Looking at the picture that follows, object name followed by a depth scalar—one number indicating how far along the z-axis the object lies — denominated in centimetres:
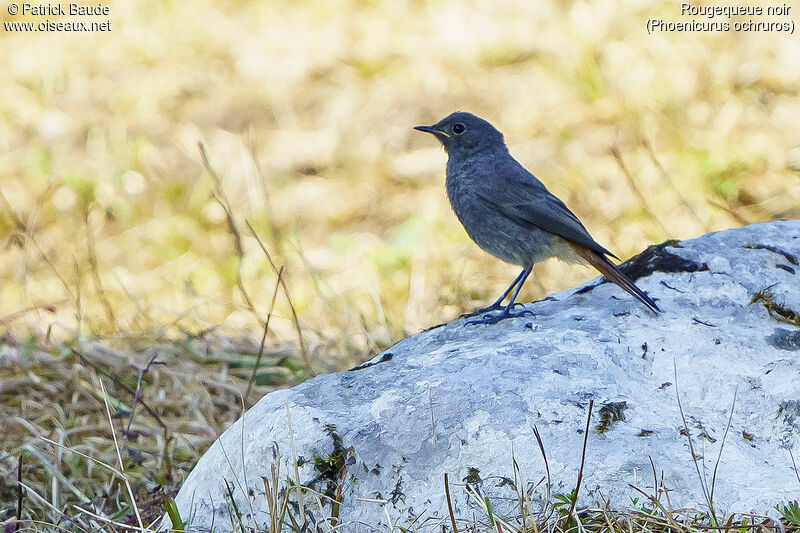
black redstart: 884
